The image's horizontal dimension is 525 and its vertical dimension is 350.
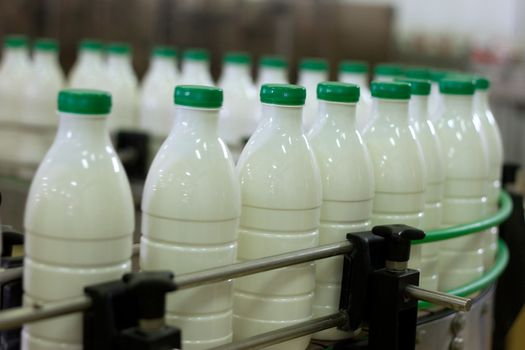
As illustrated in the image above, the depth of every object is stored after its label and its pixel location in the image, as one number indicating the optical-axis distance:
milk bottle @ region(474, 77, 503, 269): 1.56
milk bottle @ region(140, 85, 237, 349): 0.97
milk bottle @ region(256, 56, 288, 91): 2.27
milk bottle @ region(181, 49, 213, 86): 2.28
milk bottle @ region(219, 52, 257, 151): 2.19
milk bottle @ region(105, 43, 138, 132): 2.36
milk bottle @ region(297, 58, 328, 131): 2.07
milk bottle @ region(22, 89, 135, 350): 0.87
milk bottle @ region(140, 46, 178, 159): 2.31
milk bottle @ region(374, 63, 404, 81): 2.08
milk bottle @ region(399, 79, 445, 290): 1.34
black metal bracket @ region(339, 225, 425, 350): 1.10
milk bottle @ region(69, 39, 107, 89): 2.34
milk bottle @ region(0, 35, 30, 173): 2.25
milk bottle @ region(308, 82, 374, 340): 1.14
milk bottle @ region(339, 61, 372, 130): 2.12
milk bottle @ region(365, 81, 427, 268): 1.23
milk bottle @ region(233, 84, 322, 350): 1.06
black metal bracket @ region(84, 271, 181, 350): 0.85
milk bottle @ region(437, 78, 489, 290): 1.43
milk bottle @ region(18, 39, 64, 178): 2.25
